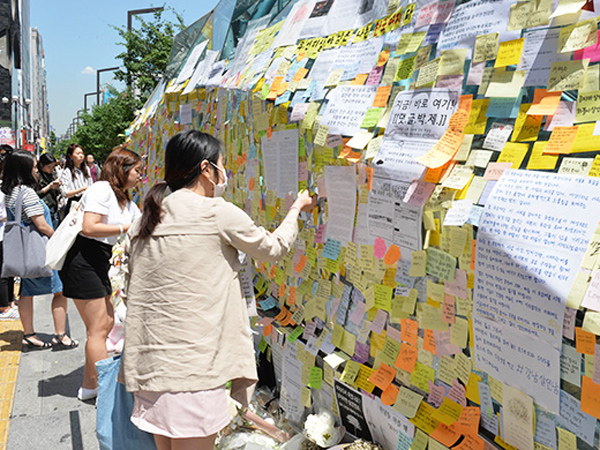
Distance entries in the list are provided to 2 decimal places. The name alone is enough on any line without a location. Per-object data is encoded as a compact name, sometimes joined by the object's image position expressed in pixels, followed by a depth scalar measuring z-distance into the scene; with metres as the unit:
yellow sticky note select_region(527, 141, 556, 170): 1.66
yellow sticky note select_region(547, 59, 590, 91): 1.62
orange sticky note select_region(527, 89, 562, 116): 1.68
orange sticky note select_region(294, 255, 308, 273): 3.08
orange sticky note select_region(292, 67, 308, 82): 3.13
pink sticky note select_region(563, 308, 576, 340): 1.53
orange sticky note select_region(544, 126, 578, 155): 1.62
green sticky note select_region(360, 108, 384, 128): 2.43
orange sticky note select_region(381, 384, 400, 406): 2.33
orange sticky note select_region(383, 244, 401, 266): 2.27
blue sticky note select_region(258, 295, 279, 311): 3.62
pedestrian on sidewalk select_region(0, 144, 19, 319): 5.40
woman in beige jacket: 2.12
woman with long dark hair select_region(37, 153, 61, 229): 8.28
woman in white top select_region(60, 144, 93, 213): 7.72
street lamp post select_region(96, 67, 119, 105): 40.84
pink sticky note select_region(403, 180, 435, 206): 2.06
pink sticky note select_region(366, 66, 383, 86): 2.51
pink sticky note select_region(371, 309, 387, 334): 2.41
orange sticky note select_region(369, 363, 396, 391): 2.38
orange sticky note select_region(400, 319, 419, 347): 2.21
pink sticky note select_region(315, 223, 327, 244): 2.86
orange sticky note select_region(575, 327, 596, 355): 1.50
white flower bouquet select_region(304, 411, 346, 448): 2.63
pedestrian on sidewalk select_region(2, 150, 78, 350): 4.83
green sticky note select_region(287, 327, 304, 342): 3.10
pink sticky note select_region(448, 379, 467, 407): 2.02
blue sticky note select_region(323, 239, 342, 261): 2.72
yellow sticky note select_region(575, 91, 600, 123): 1.57
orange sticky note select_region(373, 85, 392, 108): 2.41
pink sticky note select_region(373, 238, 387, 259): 2.37
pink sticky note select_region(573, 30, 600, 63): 1.58
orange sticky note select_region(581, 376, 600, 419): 1.52
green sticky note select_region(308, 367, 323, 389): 2.85
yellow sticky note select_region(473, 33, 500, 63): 1.90
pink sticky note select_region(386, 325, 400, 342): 2.32
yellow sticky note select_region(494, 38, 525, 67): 1.81
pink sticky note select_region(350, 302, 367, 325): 2.55
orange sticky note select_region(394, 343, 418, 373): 2.23
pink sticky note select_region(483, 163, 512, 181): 1.80
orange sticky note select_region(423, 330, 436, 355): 2.12
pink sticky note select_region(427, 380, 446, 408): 2.12
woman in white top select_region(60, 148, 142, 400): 3.70
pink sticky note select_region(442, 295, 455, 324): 1.99
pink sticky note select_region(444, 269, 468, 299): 1.91
